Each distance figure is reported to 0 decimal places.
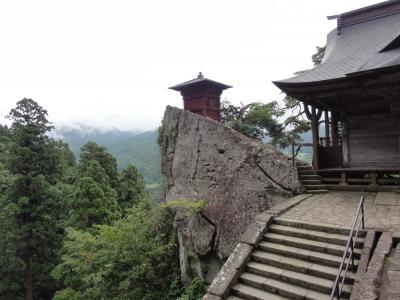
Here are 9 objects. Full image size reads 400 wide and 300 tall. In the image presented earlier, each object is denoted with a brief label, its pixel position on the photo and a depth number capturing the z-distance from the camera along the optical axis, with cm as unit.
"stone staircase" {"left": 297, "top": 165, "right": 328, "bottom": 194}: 1116
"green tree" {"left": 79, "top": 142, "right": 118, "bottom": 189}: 2575
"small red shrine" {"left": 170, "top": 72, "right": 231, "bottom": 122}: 1483
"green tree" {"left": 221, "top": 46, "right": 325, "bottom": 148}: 1706
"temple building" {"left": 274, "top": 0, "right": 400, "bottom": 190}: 1018
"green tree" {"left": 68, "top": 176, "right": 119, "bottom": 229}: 1848
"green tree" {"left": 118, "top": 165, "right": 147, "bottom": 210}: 2515
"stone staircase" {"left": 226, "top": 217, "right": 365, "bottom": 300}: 606
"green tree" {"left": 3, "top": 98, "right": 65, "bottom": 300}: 1941
